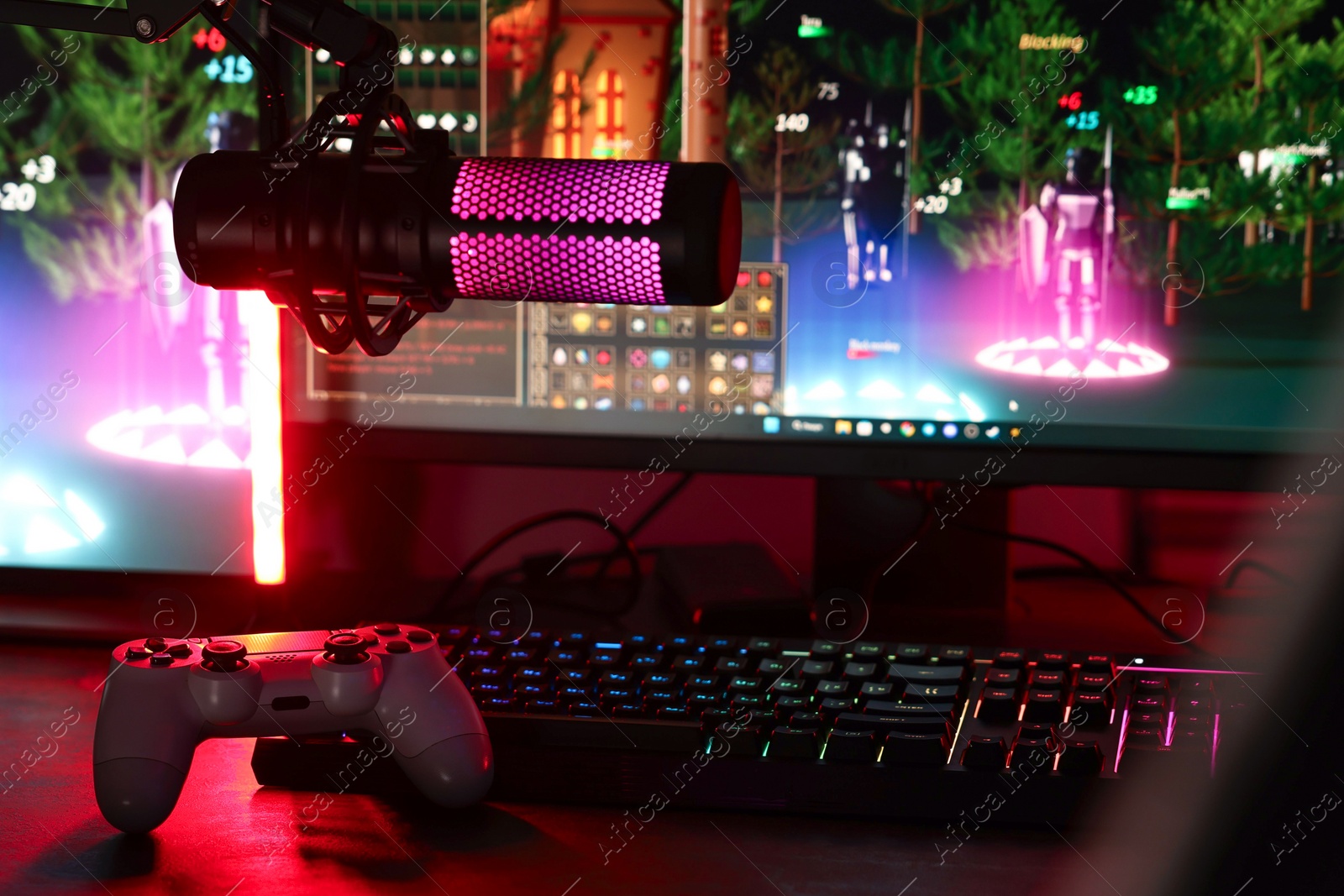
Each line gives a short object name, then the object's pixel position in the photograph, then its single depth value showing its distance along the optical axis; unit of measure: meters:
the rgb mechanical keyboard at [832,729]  1.20
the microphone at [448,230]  1.13
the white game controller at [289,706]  1.19
